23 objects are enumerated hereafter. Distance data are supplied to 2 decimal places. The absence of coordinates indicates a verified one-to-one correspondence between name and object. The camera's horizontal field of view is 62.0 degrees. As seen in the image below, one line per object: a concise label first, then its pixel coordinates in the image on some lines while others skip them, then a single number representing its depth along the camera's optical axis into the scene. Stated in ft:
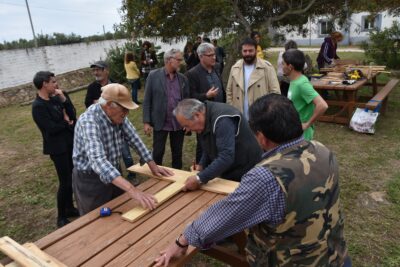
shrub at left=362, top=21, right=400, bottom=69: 38.24
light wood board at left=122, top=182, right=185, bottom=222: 6.55
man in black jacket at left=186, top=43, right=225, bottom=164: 12.69
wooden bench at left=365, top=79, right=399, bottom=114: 19.08
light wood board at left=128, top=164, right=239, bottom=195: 7.58
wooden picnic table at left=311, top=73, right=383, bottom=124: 20.53
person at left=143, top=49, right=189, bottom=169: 12.68
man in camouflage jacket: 4.14
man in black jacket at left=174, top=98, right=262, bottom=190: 7.69
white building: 86.84
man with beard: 12.40
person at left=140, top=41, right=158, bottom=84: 33.01
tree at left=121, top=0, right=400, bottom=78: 25.00
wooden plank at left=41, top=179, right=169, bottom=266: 5.54
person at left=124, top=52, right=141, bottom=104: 28.43
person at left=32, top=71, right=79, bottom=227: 10.59
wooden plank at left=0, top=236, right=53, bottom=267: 5.22
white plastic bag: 19.07
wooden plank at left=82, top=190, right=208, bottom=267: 5.49
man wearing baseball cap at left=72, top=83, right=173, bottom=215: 7.02
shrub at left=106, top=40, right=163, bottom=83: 39.09
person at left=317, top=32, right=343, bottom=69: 26.48
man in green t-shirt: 9.89
